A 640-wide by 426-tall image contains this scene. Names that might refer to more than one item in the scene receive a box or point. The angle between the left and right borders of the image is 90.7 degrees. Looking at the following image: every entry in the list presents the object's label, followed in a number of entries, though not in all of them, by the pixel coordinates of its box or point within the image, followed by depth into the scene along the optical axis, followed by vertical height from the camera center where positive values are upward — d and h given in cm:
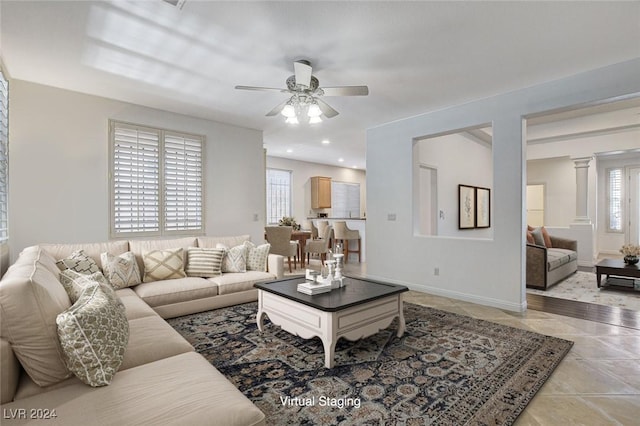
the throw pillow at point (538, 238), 570 -44
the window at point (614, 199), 802 +37
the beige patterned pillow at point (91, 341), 136 -57
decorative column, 670 +50
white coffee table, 232 -79
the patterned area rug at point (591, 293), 399 -112
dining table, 694 -57
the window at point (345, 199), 995 +47
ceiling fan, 282 +115
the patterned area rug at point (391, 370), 183 -114
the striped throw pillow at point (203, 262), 377 -59
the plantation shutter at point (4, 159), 303 +55
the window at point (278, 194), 840 +52
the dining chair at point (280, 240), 604 -51
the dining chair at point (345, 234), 744 -48
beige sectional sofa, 118 -75
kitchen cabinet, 900 +60
